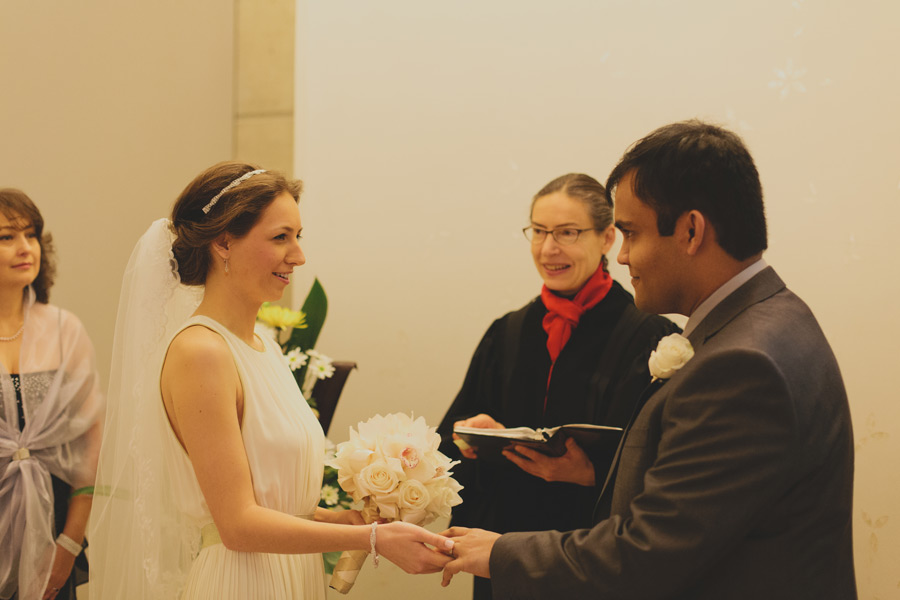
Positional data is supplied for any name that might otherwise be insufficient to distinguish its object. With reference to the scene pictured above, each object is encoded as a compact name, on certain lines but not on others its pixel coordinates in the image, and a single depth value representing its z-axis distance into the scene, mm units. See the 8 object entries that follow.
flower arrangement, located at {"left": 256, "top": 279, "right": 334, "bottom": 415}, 3262
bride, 1884
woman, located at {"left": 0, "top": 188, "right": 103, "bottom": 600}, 2770
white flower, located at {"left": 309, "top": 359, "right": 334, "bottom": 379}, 3318
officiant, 2758
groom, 1557
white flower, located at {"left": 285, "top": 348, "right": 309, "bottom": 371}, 3209
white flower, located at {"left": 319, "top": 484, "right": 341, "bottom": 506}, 3318
